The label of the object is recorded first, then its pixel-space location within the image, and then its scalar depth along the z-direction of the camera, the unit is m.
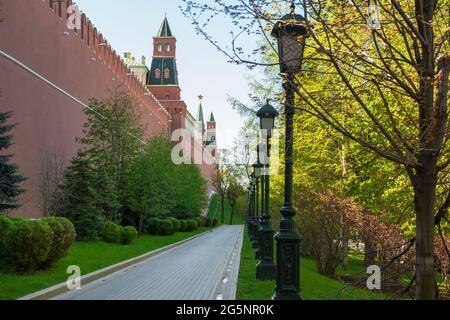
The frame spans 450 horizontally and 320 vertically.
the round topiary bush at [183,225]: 45.59
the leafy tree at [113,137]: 31.53
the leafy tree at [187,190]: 46.88
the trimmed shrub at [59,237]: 12.66
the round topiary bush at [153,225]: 36.72
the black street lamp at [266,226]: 11.16
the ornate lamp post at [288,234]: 6.98
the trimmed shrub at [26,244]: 11.47
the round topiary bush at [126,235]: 24.83
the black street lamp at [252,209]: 35.70
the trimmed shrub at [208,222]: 64.81
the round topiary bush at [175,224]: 39.40
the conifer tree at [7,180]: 18.92
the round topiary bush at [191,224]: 47.78
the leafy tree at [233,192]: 81.49
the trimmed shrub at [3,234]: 11.52
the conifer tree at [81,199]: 24.69
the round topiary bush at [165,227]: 36.72
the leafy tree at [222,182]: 83.75
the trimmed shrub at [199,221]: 55.79
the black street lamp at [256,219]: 20.45
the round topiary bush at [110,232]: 24.49
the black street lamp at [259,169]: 16.63
